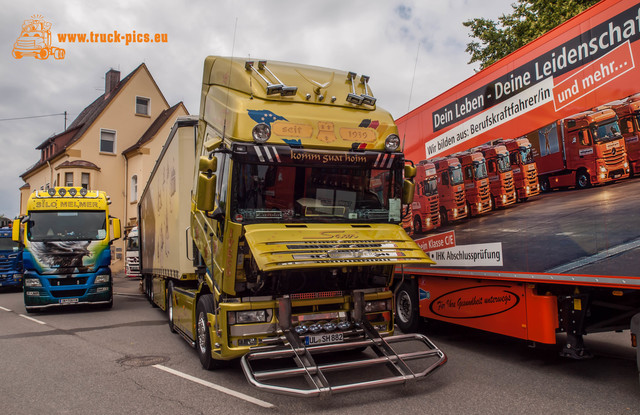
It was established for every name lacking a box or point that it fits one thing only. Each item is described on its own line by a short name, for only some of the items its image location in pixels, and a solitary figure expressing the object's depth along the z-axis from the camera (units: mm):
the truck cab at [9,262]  22078
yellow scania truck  5230
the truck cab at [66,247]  12938
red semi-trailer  4781
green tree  15648
